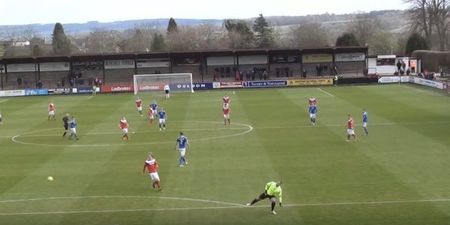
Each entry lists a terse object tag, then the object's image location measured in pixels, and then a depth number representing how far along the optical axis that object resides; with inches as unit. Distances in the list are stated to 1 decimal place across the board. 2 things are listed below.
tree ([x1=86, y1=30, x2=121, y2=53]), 6742.1
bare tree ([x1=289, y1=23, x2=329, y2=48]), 5992.1
